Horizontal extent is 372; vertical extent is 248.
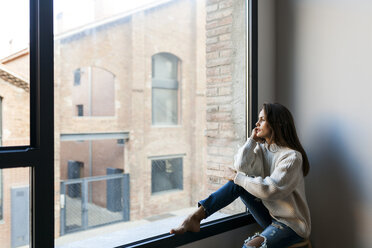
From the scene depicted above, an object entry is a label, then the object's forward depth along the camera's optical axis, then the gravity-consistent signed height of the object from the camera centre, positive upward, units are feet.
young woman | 5.40 -0.99
